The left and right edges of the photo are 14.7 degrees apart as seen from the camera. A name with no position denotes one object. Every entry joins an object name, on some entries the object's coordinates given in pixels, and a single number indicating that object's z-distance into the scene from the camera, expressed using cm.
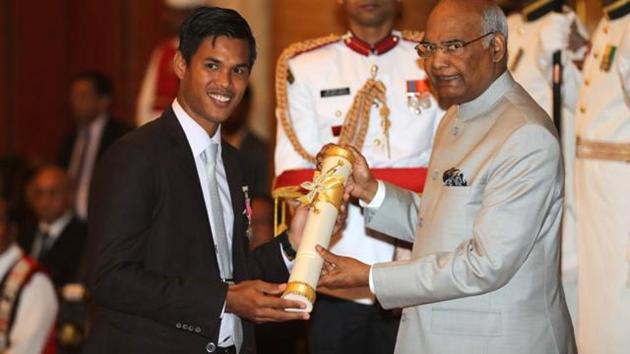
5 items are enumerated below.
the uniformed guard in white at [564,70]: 1013
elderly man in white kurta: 699
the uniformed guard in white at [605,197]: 924
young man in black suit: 695
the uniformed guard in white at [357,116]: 895
